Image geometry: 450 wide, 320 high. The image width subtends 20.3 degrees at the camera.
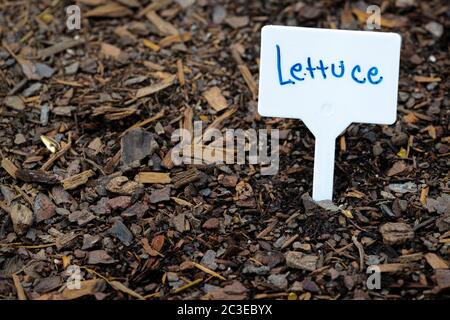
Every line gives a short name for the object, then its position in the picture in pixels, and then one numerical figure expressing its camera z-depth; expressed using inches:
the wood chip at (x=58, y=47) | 26.1
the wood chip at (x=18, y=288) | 21.4
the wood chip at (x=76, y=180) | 23.1
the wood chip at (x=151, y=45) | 26.2
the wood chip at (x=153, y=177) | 23.2
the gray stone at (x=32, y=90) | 25.2
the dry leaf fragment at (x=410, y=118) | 24.5
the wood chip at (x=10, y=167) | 23.4
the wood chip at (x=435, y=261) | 21.6
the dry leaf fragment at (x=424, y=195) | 22.8
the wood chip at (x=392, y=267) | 21.6
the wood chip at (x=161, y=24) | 26.6
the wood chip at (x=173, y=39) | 26.4
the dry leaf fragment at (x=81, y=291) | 21.3
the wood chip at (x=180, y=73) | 25.3
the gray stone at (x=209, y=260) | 21.9
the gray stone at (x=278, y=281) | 21.5
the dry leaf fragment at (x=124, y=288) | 21.3
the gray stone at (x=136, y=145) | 23.6
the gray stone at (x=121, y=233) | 22.2
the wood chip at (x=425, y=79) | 25.4
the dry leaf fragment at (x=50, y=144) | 23.9
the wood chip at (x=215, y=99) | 24.8
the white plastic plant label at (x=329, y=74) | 22.2
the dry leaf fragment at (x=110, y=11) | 27.1
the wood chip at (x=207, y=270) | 21.7
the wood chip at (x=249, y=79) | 25.2
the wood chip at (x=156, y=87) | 24.9
